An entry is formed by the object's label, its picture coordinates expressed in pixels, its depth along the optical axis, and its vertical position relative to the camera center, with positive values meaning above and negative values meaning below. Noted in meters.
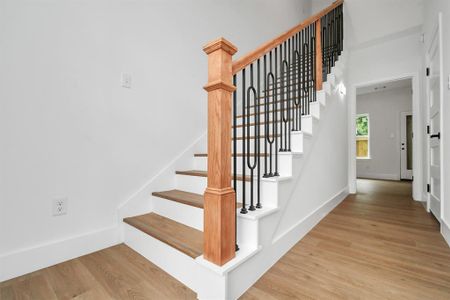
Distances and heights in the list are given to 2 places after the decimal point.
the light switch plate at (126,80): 1.79 +0.60
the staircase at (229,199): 1.06 -0.34
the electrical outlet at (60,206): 1.45 -0.37
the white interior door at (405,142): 5.82 +0.24
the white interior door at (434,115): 2.05 +0.38
